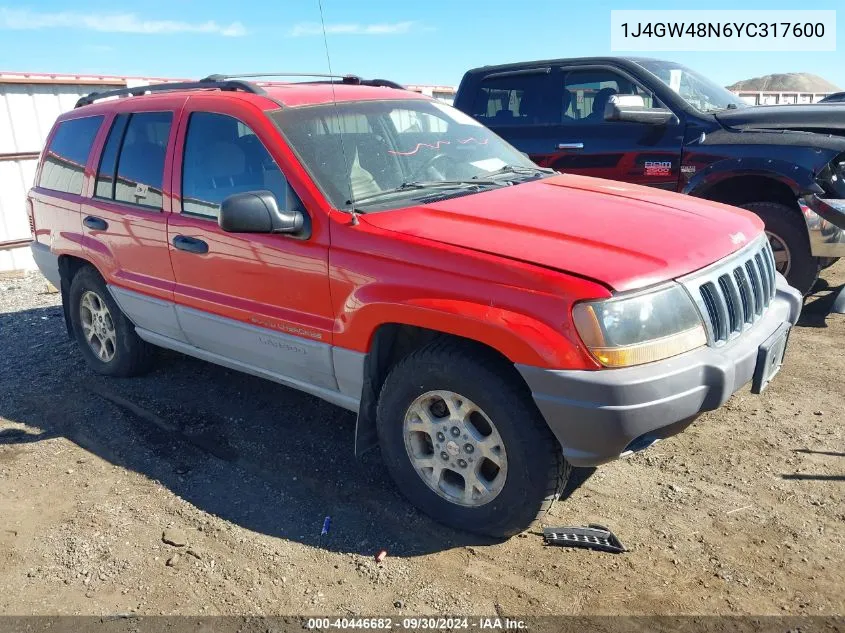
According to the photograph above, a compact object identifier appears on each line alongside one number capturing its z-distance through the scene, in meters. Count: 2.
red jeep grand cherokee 2.59
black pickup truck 5.22
